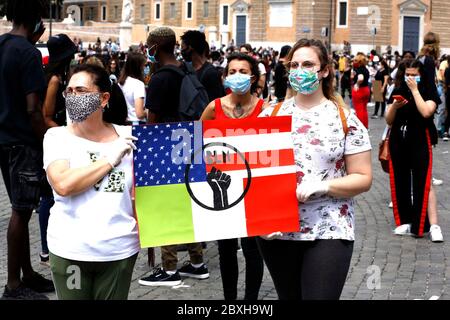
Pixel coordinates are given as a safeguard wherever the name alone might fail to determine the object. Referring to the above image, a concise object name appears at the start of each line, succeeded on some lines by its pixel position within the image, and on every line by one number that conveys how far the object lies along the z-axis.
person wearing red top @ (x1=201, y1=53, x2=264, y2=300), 5.67
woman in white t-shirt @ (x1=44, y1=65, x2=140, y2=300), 3.69
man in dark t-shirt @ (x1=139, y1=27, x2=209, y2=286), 6.53
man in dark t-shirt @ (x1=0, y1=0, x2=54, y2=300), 5.89
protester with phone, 8.58
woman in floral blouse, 3.97
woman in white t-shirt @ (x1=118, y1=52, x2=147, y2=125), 9.26
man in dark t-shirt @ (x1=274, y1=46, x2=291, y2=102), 11.98
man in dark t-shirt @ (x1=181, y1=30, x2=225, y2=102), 7.83
